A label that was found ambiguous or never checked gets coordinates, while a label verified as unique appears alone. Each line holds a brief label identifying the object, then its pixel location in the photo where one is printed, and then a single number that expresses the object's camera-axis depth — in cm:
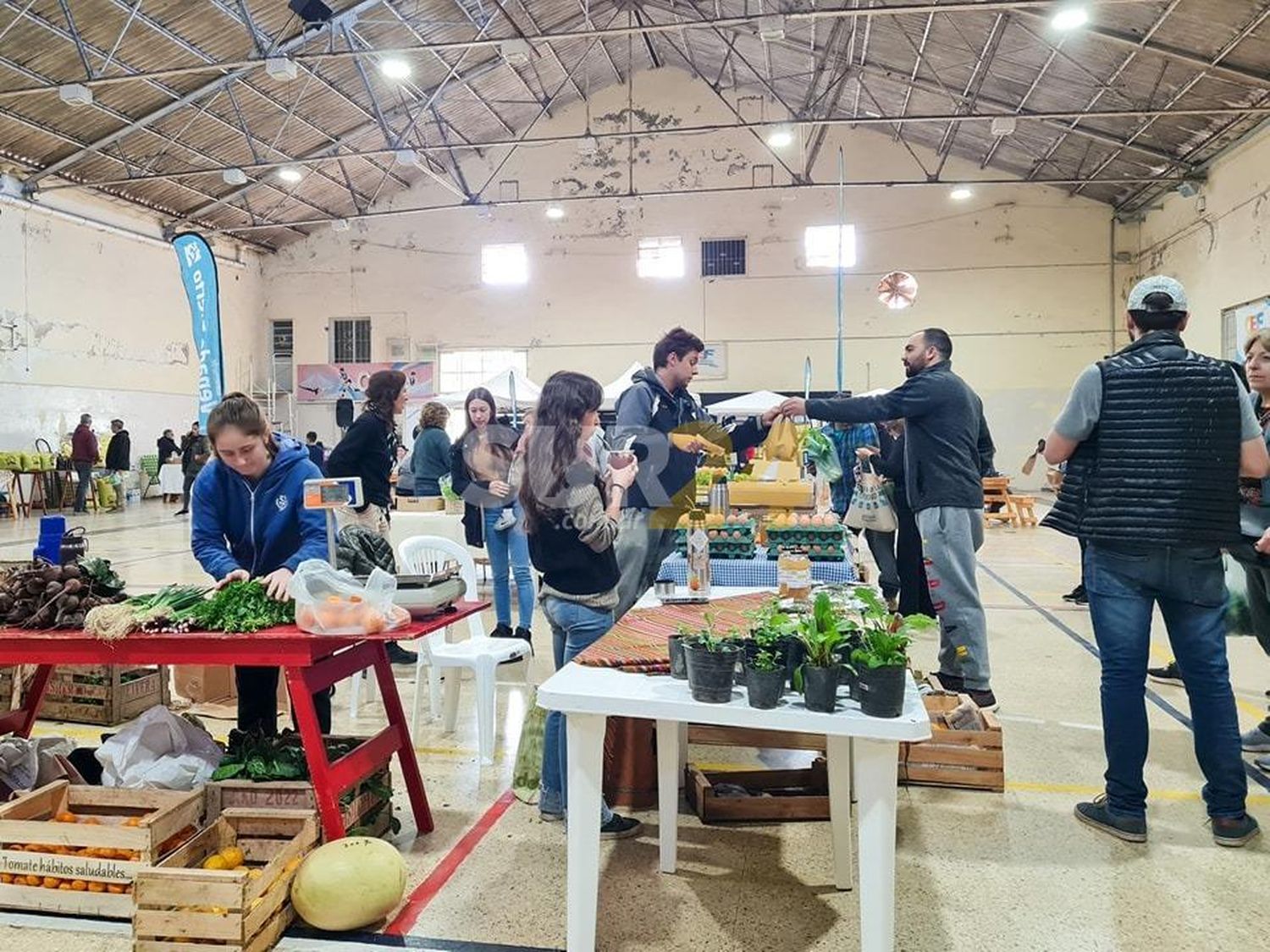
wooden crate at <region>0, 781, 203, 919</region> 215
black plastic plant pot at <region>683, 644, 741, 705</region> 170
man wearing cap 244
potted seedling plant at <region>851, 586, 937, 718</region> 160
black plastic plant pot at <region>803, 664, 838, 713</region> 164
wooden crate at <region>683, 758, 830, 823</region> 271
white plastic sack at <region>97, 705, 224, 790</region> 246
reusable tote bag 546
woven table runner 197
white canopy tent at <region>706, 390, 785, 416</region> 1267
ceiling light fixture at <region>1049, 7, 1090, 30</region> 865
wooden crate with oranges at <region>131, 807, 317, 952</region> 195
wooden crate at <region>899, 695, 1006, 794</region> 299
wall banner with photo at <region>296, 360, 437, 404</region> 1858
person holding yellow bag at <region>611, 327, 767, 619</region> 338
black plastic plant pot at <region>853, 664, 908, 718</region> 159
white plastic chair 337
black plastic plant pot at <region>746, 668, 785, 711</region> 167
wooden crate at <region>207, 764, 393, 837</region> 234
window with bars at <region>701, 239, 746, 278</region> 1734
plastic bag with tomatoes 220
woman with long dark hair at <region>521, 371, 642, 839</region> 251
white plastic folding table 162
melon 209
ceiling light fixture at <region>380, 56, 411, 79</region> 1072
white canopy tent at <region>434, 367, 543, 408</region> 1136
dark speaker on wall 1700
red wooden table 219
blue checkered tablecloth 327
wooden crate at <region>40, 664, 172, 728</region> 375
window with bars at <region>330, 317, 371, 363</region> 1898
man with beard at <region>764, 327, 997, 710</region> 370
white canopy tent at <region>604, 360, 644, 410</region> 1108
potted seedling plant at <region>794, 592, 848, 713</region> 164
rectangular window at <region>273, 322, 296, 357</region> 1947
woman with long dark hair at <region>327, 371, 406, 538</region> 418
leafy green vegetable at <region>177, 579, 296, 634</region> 225
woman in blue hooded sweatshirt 264
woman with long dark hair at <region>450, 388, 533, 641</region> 493
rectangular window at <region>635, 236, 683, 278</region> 1758
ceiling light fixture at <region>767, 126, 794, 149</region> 1238
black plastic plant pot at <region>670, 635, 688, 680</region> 183
